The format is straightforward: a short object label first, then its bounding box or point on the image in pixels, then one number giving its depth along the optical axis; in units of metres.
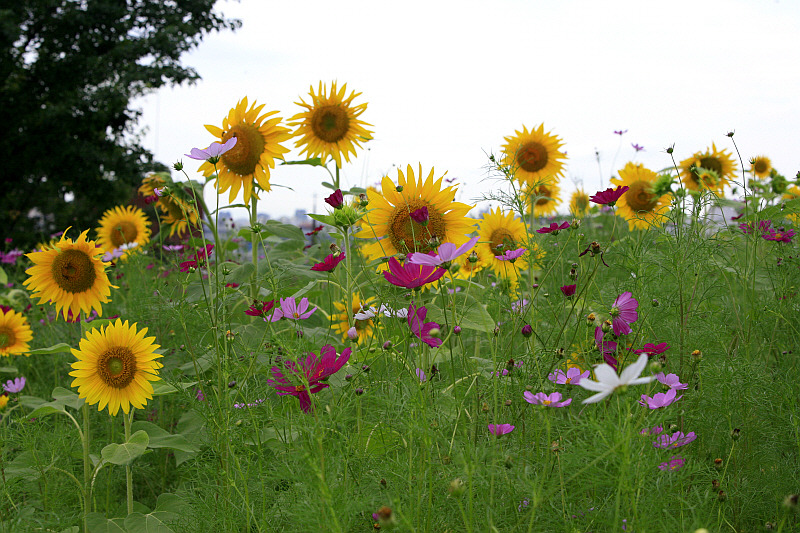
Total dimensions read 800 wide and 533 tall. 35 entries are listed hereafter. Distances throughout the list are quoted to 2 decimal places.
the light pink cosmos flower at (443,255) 1.17
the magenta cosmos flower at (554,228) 1.68
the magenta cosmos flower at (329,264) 1.56
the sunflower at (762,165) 4.23
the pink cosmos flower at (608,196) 1.56
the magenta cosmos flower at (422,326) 1.34
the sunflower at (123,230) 3.77
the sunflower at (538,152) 3.50
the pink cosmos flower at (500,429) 1.22
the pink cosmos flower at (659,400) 1.20
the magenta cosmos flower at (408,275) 1.31
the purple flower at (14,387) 2.33
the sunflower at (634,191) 3.03
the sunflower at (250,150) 2.28
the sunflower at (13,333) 2.55
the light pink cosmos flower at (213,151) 1.50
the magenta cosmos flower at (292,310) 1.50
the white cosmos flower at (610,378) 0.82
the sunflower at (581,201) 4.50
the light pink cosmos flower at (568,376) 1.27
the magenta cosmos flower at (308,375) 1.29
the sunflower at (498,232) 2.46
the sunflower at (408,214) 2.00
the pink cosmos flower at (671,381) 1.30
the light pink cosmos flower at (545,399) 1.16
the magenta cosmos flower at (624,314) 1.47
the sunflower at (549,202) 4.35
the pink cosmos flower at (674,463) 1.15
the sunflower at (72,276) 1.80
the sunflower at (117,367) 1.62
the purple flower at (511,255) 1.68
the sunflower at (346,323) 1.96
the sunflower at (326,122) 2.65
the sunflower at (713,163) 3.43
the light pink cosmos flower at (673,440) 1.18
